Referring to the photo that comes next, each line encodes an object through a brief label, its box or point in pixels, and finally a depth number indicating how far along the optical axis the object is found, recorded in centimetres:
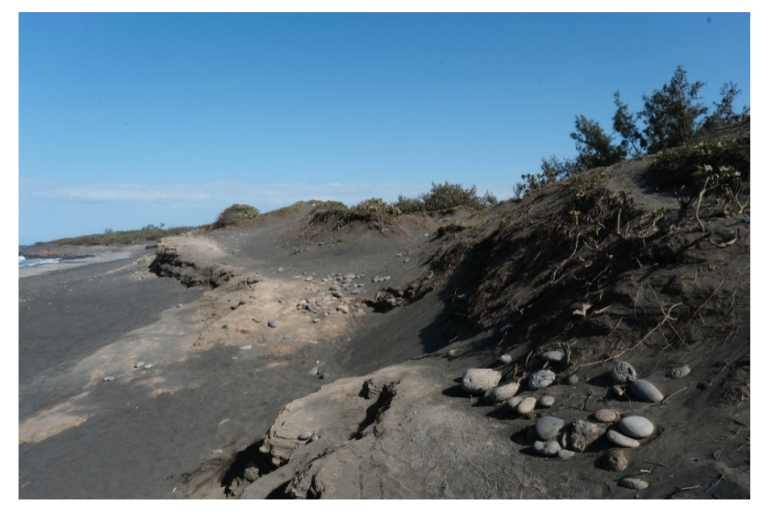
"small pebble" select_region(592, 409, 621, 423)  375
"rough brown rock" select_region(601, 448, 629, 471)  329
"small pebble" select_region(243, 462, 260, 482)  500
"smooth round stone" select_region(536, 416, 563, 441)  378
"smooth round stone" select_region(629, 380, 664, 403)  388
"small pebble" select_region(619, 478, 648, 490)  307
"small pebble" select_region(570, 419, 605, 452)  360
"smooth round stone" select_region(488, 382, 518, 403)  461
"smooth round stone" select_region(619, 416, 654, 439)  351
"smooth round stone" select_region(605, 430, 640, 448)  346
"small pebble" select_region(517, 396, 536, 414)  423
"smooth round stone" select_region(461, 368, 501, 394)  491
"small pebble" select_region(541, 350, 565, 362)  487
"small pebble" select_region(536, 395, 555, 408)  424
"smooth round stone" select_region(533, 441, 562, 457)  362
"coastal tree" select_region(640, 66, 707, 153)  1889
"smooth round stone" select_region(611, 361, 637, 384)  418
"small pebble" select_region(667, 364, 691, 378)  403
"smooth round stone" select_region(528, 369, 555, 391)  458
